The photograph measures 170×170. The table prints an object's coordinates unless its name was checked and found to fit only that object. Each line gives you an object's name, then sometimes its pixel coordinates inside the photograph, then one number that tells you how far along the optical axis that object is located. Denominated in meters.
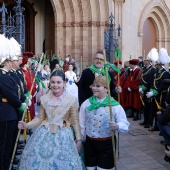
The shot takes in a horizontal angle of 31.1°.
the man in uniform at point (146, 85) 8.64
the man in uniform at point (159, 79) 7.47
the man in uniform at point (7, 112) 4.29
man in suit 5.32
